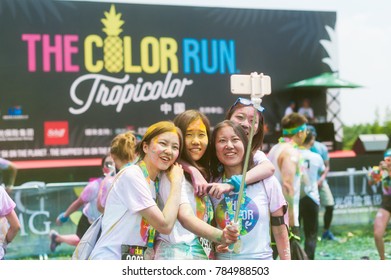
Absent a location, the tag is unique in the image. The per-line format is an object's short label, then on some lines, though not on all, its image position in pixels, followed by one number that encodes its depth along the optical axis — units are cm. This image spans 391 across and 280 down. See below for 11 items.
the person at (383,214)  489
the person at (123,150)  381
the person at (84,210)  488
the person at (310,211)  485
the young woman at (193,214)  250
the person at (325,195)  592
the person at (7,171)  542
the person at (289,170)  433
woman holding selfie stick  261
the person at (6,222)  305
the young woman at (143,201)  245
